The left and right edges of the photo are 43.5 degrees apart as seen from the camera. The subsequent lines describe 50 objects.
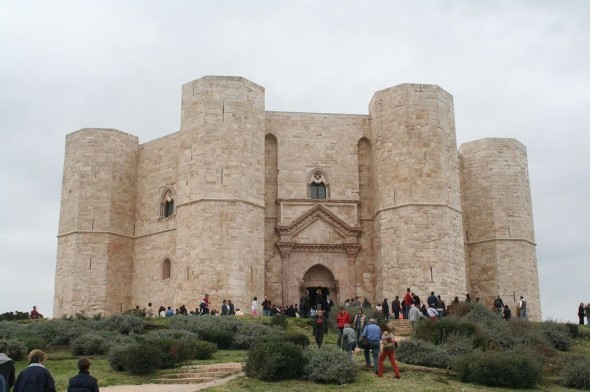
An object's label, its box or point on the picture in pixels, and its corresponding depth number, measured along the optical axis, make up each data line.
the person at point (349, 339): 17.03
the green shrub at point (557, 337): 22.55
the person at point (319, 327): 19.03
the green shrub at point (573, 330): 24.56
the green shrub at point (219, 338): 21.01
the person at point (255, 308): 29.03
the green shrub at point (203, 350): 18.48
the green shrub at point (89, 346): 20.08
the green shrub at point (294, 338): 18.82
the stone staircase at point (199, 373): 15.68
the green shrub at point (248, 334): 21.17
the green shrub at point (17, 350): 18.70
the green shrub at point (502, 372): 15.67
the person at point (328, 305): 28.11
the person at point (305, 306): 29.70
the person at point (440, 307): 26.08
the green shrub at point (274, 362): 15.23
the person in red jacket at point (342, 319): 18.66
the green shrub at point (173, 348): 17.16
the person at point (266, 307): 29.58
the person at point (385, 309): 27.00
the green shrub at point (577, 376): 16.41
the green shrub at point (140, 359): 16.42
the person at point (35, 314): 30.14
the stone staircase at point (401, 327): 23.97
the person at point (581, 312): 30.08
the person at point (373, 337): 16.33
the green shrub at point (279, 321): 24.09
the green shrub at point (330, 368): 15.16
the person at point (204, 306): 27.70
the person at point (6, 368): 9.52
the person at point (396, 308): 27.11
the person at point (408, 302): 26.95
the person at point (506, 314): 26.44
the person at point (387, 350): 15.58
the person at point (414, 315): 24.19
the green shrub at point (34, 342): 20.32
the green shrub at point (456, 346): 18.19
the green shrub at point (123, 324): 23.19
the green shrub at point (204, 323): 22.11
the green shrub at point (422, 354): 17.72
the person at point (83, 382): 9.34
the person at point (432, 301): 27.12
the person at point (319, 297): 31.97
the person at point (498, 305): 28.80
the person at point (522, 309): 28.59
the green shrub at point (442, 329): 20.34
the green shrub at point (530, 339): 20.25
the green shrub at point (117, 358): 16.88
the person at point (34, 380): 9.18
